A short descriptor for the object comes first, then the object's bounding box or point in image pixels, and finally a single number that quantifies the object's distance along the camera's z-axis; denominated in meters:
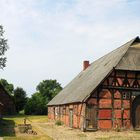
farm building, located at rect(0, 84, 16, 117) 61.66
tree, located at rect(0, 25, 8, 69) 45.31
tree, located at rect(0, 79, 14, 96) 76.70
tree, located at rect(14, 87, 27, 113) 71.31
